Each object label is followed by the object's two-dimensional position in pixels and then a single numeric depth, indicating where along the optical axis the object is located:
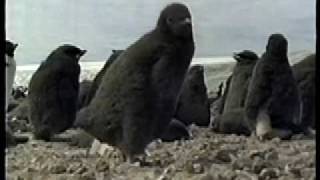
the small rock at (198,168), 3.56
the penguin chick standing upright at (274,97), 6.22
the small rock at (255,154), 4.17
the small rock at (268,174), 3.33
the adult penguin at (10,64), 6.41
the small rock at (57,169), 3.80
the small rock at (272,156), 4.03
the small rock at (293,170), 3.31
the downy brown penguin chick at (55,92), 7.10
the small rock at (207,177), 3.21
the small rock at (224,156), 4.19
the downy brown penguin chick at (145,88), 4.13
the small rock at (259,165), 3.54
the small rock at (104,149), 4.52
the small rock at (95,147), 4.77
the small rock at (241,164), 3.67
